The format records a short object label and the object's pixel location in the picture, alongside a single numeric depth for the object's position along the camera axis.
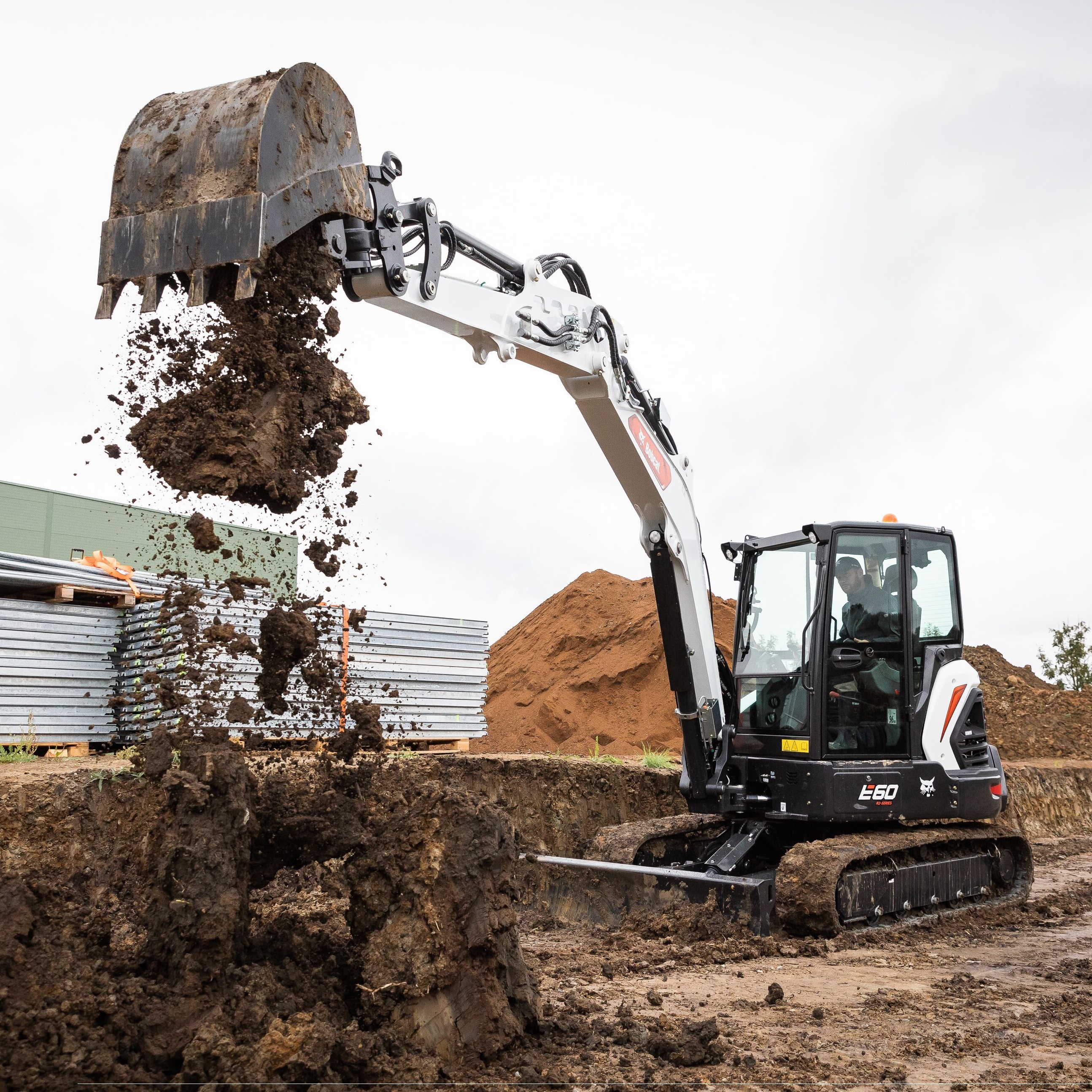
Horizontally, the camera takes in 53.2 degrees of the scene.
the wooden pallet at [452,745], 11.84
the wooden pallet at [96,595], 9.41
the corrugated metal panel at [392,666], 9.27
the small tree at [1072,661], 24.45
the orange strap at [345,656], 5.40
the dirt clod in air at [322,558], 4.87
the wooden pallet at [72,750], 9.06
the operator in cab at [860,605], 7.94
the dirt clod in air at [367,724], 4.89
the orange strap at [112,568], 9.83
